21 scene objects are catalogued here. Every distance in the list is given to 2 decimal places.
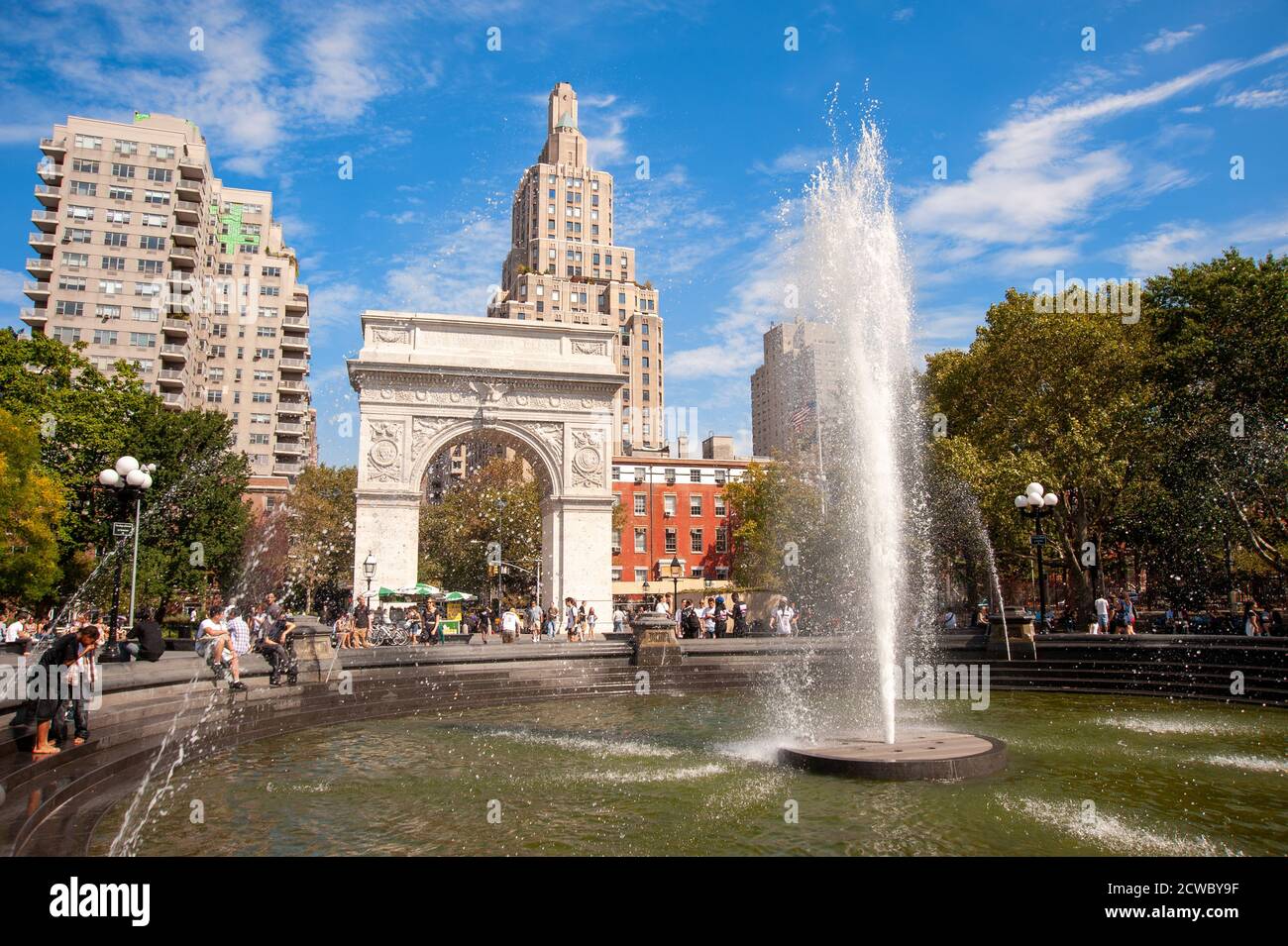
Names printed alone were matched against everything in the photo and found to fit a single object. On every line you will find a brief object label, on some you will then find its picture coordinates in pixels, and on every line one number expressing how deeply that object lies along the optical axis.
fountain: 11.15
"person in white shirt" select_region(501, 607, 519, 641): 24.52
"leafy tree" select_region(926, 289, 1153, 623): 28.22
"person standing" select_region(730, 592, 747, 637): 28.44
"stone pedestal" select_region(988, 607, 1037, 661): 19.27
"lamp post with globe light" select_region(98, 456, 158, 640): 14.91
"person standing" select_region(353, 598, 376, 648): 24.61
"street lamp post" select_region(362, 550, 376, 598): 28.56
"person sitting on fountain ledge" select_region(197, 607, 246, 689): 12.84
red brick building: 57.66
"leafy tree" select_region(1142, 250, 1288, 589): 24.11
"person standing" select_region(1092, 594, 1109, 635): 22.95
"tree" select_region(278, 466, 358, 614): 47.41
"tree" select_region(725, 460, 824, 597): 44.97
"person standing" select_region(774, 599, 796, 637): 25.81
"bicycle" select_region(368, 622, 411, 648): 25.77
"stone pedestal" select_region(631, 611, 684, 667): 19.34
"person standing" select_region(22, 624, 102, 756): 8.36
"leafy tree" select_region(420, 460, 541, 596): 47.97
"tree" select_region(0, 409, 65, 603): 25.08
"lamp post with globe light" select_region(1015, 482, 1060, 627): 19.56
